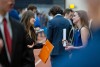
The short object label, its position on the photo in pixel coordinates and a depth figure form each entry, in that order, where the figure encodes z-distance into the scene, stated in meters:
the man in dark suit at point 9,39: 2.95
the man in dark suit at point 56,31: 8.34
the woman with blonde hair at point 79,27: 6.42
